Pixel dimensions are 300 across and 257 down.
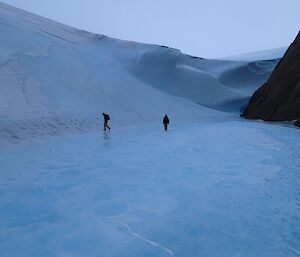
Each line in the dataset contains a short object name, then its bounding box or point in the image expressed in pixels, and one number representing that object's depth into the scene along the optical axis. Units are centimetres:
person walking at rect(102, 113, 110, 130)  1928
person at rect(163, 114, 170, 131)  1966
